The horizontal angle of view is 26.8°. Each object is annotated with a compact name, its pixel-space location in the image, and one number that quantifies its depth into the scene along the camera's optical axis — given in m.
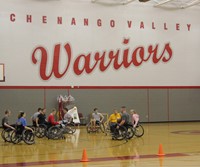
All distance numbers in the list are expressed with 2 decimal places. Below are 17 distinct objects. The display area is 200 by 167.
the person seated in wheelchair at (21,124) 15.31
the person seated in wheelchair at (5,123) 16.27
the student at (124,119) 16.89
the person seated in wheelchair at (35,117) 18.45
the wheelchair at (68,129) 19.29
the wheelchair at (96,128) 21.56
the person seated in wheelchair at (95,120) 21.47
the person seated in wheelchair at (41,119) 18.30
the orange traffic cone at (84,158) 11.09
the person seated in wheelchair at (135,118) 18.83
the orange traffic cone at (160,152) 12.10
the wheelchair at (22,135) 15.51
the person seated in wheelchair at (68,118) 20.10
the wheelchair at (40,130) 18.41
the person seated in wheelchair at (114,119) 17.58
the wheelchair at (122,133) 16.97
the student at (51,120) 17.77
